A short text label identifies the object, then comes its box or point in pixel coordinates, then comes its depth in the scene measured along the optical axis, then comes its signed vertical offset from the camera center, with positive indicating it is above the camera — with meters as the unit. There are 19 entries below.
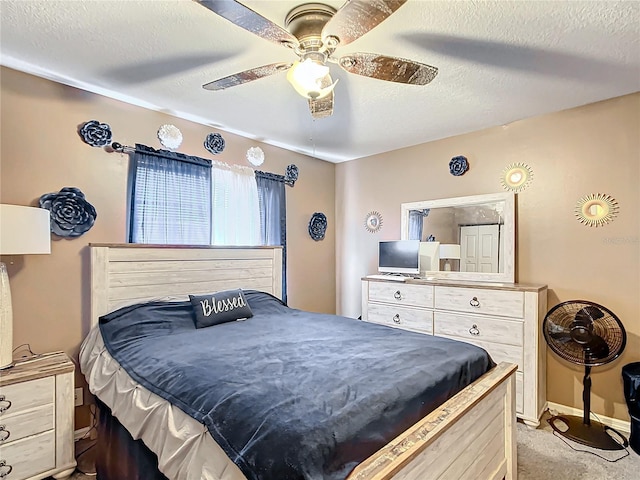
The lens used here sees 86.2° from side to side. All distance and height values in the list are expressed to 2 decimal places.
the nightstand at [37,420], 1.79 -0.99
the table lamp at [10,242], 1.83 -0.02
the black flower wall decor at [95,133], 2.47 +0.78
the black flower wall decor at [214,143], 3.19 +0.92
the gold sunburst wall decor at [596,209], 2.60 +0.26
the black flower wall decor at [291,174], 3.89 +0.76
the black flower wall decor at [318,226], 4.16 +0.18
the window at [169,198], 2.72 +0.36
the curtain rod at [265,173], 2.62 +0.71
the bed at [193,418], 1.17 -0.72
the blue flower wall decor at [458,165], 3.38 +0.76
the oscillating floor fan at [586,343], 2.36 -0.72
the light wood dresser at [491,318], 2.58 -0.65
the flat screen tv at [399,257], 3.51 -0.16
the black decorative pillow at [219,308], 2.51 -0.52
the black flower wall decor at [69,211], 2.29 +0.20
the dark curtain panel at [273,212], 3.60 +0.31
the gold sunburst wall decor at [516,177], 3.00 +0.58
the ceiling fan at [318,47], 1.30 +0.85
